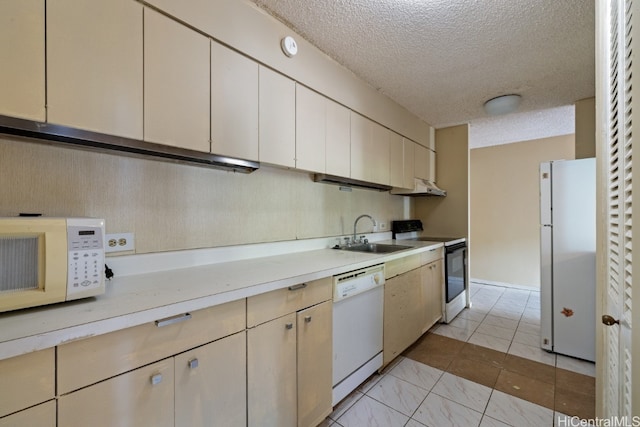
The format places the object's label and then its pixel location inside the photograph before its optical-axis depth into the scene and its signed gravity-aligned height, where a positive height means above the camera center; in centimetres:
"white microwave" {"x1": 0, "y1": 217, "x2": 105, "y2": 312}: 81 -16
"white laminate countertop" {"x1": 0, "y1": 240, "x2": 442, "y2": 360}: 71 -31
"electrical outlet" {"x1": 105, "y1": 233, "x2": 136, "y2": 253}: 127 -14
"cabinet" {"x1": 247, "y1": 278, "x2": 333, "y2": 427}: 119 -71
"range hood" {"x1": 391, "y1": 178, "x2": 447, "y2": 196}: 318 +29
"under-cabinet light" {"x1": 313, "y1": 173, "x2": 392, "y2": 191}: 220 +30
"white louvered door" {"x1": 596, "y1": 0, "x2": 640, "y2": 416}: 69 +2
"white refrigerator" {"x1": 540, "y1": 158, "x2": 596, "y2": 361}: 223 -39
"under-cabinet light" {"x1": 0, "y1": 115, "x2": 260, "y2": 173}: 95 +31
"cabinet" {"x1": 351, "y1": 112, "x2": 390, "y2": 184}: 233 +60
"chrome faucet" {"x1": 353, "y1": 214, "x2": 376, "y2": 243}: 269 -10
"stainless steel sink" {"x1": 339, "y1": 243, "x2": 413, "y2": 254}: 255 -34
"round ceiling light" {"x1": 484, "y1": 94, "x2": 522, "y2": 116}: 274 +116
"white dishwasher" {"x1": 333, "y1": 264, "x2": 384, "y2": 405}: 163 -76
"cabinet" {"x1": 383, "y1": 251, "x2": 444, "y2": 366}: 208 -80
